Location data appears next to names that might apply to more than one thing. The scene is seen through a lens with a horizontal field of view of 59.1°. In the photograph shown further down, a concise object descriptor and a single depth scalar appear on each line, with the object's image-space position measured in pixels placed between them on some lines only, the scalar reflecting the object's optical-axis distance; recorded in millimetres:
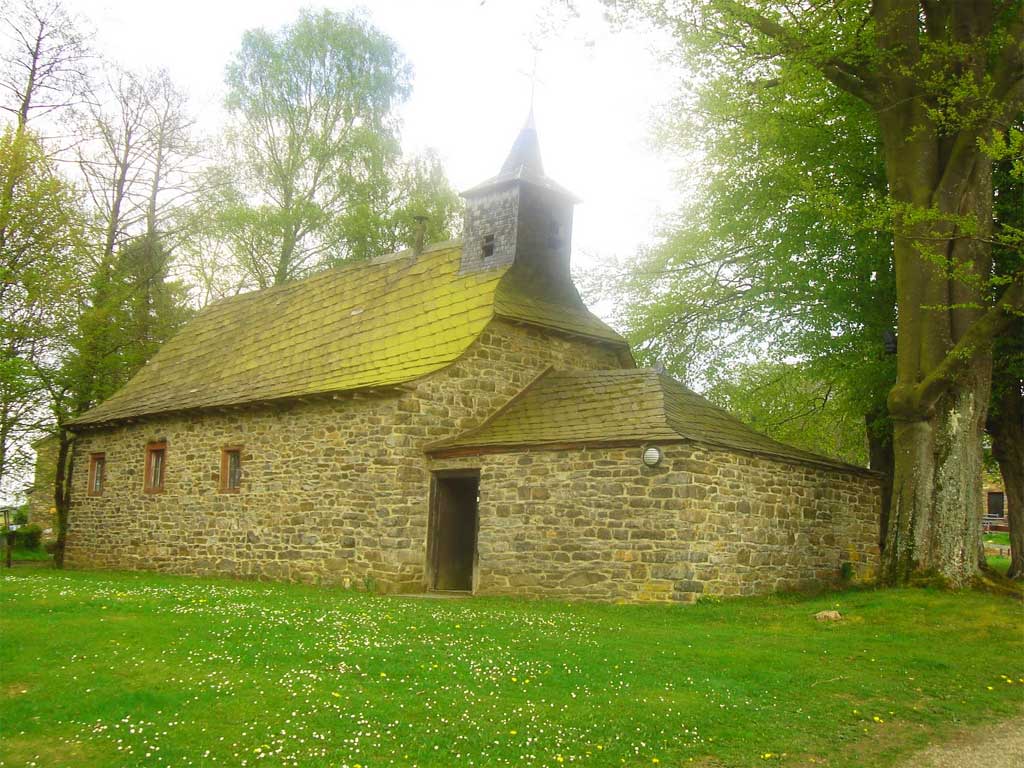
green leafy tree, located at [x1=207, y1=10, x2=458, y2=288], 29656
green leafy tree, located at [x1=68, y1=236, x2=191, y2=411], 24234
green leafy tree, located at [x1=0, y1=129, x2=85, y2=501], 19906
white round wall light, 13281
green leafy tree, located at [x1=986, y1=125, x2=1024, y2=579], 14375
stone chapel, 13695
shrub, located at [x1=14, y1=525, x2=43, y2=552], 31188
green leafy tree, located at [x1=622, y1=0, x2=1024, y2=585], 12781
